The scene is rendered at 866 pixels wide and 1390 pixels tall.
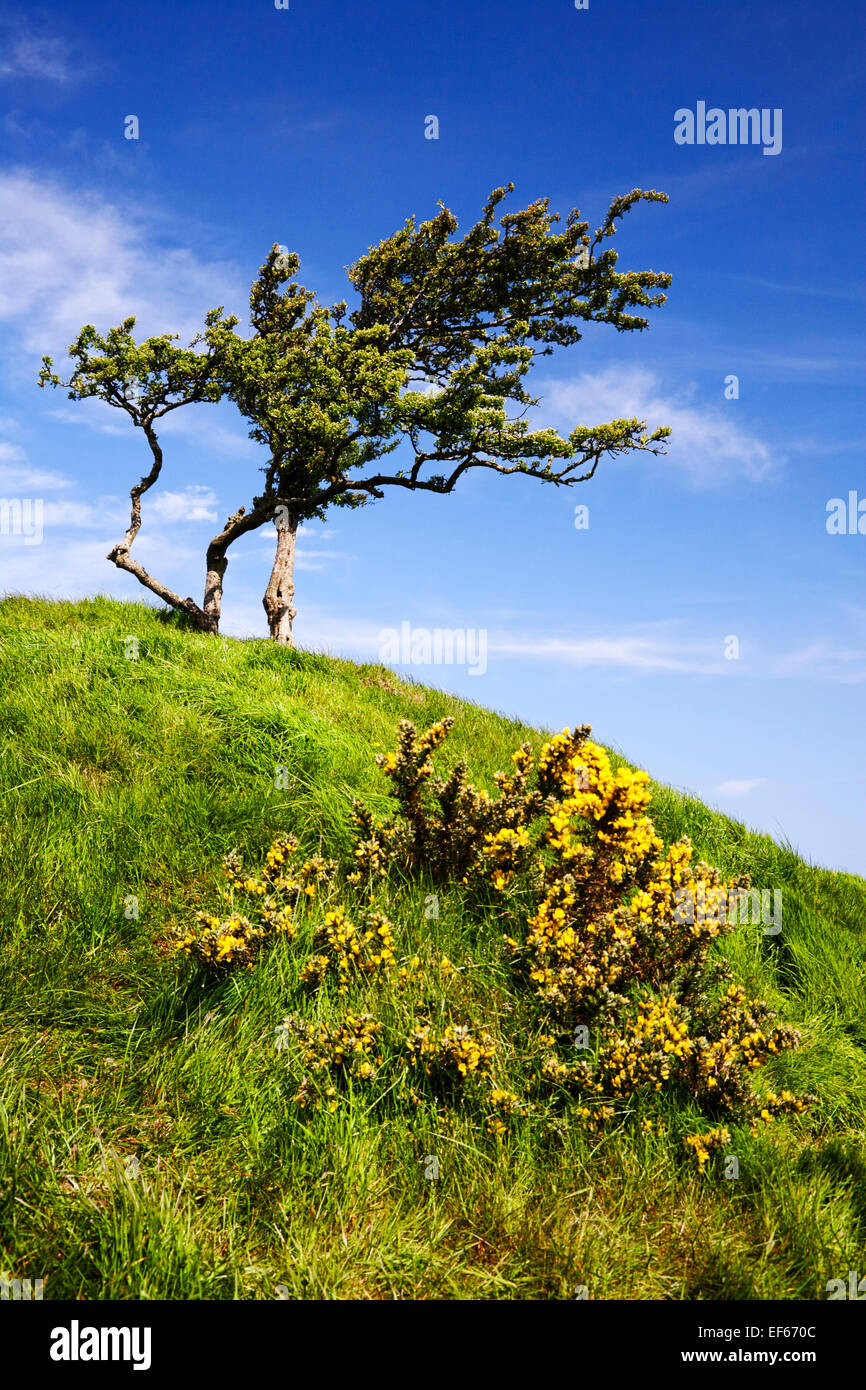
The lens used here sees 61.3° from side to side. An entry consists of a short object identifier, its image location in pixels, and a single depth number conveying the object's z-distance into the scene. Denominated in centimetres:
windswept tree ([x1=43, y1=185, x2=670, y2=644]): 1480
